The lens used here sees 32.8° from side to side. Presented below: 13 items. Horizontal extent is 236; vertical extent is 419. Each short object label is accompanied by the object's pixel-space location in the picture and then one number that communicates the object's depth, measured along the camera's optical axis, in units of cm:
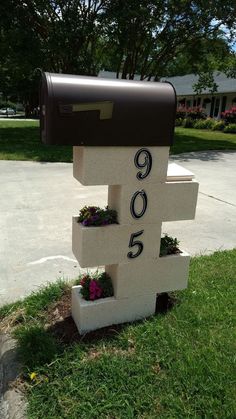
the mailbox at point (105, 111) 212
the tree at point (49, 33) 1247
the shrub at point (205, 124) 2529
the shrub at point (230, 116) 2473
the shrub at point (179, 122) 2788
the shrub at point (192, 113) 2911
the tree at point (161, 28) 1300
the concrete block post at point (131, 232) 245
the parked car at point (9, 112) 5510
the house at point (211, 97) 3128
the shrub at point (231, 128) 2259
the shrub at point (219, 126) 2432
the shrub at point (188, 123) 2668
